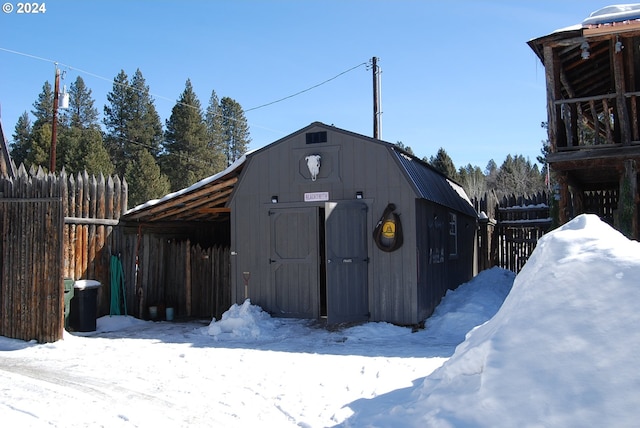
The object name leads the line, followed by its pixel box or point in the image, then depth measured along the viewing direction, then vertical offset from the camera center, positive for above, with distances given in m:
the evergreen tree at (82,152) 34.56 +5.57
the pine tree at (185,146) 42.28 +6.92
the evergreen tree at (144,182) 34.47 +3.57
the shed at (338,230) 10.71 +0.15
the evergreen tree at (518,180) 50.53 +5.04
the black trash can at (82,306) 11.02 -1.25
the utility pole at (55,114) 23.23 +5.43
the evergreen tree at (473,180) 51.80 +5.58
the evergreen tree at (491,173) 64.68 +8.46
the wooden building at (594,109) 10.03 +2.31
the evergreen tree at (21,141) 43.50 +8.34
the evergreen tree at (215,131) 45.78 +9.14
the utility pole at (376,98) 21.64 +5.27
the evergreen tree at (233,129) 51.00 +10.04
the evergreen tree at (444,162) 40.59 +5.29
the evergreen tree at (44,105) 47.47 +11.47
